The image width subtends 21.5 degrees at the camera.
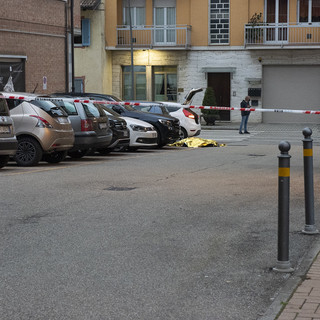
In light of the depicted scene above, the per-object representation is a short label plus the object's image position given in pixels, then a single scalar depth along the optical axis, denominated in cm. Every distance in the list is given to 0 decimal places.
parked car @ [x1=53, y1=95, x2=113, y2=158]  1955
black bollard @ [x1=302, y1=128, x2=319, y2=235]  871
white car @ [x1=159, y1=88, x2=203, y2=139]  2909
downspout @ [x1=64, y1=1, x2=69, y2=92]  3378
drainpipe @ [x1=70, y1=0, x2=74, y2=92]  3328
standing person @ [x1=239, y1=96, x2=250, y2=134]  3541
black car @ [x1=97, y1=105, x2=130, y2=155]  2230
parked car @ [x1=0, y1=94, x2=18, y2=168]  1608
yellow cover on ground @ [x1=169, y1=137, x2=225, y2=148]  2738
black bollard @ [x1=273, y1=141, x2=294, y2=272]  725
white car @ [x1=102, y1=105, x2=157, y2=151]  2438
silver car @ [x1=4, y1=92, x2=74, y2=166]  1770
